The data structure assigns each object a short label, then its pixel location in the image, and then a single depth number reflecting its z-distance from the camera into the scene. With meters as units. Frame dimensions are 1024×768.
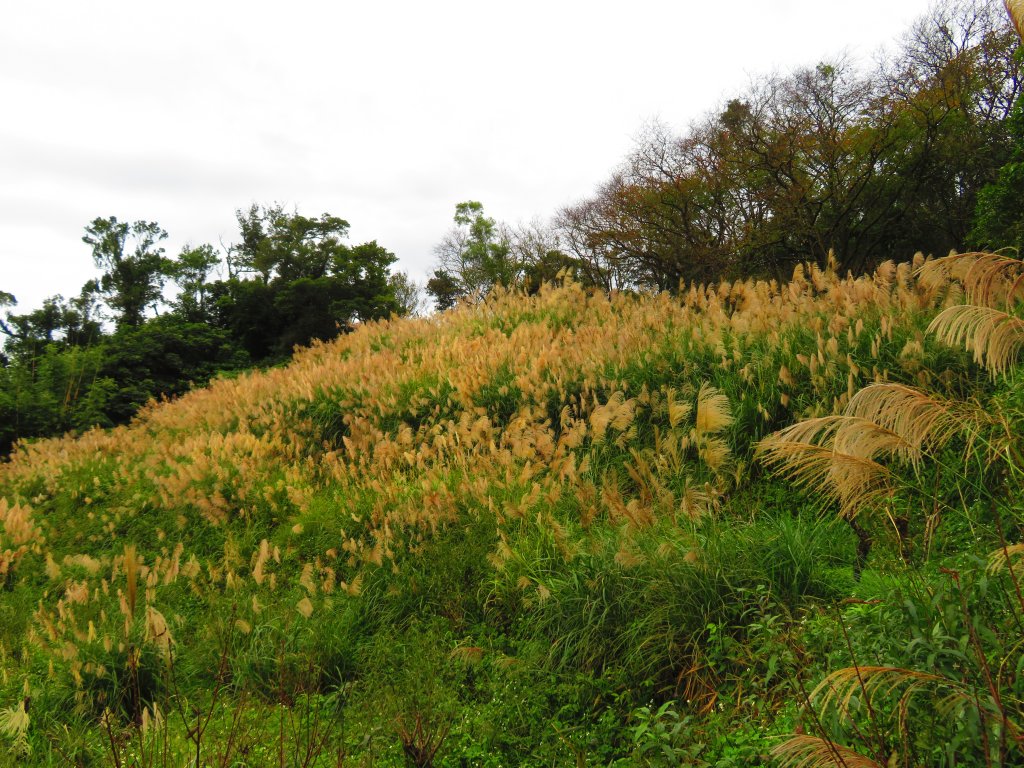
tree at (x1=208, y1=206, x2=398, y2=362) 23.62
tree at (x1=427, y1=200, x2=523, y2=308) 43.66
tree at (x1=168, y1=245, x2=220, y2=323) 32.16
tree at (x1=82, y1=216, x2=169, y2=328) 30.56
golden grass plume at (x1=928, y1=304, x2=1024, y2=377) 2.39
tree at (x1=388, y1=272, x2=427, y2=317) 48.09
